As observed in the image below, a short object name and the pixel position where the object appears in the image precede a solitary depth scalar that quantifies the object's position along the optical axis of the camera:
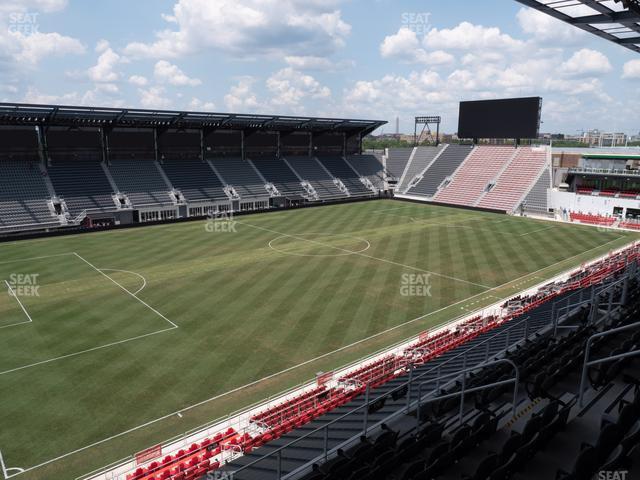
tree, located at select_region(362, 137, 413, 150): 143.55
